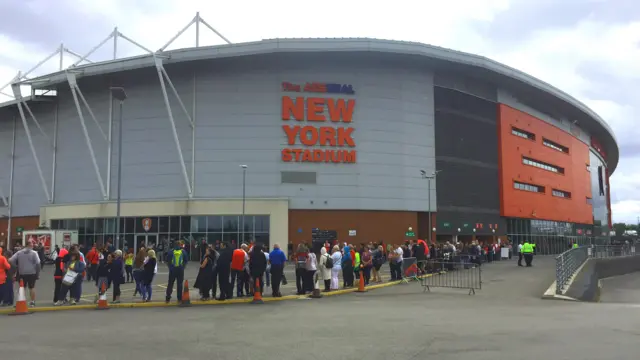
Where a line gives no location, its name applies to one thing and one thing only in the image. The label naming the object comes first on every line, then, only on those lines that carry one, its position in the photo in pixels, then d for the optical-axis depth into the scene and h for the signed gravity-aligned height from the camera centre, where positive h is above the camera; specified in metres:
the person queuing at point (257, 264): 15.89 -1.07
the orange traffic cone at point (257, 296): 15.13 -1.91
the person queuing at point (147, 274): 15.45 -1.32
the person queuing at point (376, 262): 21.24 -1.39
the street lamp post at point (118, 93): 20.53 +5.09
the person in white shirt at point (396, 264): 21.56 -1.47
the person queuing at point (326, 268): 18.00 -1.35
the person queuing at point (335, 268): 18.38 -1.38
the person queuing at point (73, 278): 14.51 -1.36
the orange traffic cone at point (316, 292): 16.73 -2.02
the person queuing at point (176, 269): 15.09 -1.14
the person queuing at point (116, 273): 15.09 -1.26
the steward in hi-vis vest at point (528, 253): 30.00 -1.47
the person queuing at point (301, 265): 16.98 -1.19
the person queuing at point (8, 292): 14.63 -1.71
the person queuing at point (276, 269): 16.28 -1.25
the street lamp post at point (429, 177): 41.79 +3.93
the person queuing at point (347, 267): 19.22 -1.42
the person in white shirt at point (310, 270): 17.05 -1.36
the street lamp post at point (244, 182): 38.83 +3.29
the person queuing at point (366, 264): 19.92 -1.34
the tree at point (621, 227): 157.69 -0.28
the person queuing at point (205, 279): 15.41 -1.46
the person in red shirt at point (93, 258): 18.22 -1.02
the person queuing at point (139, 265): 15.70 -1.07
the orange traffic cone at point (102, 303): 14.28 -1.97
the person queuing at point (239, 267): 15.81 -1.15
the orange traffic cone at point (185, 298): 14.63 -1.91
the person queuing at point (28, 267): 14.54 -1.04
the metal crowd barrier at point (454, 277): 19.27 -1.86
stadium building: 39.81 +6.52
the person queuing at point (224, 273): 15.57 -1.30
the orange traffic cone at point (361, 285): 18.55 -1.99
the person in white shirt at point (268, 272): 18.68 -1.55
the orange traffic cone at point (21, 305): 13.31 -1.89
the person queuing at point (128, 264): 20.12 -1.35
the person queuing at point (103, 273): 15.15 -1.26
